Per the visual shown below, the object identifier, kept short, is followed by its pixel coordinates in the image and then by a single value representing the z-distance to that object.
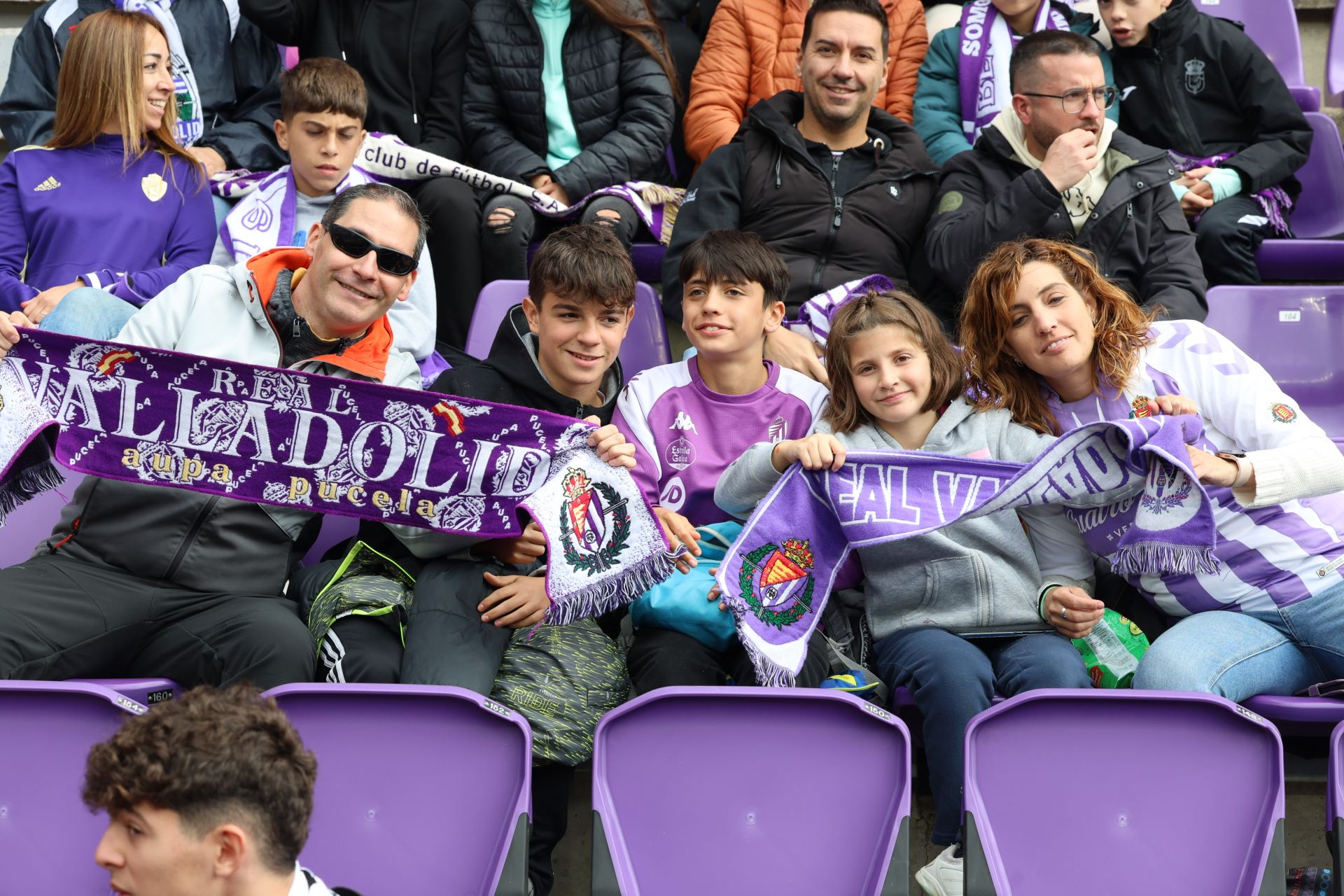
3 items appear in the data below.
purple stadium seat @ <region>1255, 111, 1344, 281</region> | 4.63
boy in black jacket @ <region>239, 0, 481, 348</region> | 4.51
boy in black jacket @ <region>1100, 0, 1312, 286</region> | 4.28
